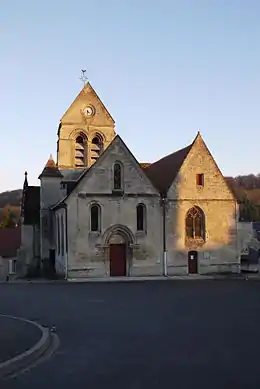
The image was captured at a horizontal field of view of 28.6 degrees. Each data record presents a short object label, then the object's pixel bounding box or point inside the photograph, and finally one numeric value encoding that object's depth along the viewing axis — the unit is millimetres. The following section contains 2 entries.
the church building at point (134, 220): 35938
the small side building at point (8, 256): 43031
